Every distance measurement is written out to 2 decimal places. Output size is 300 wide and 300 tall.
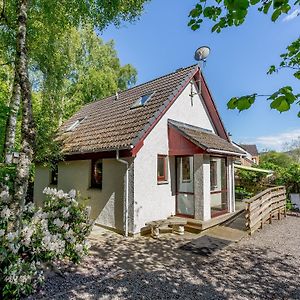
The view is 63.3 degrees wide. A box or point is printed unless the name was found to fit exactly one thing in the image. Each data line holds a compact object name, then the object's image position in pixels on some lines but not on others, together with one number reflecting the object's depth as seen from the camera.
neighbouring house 61.34
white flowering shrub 4.37
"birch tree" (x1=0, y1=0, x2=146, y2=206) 10.34
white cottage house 9.41
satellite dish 12.49
